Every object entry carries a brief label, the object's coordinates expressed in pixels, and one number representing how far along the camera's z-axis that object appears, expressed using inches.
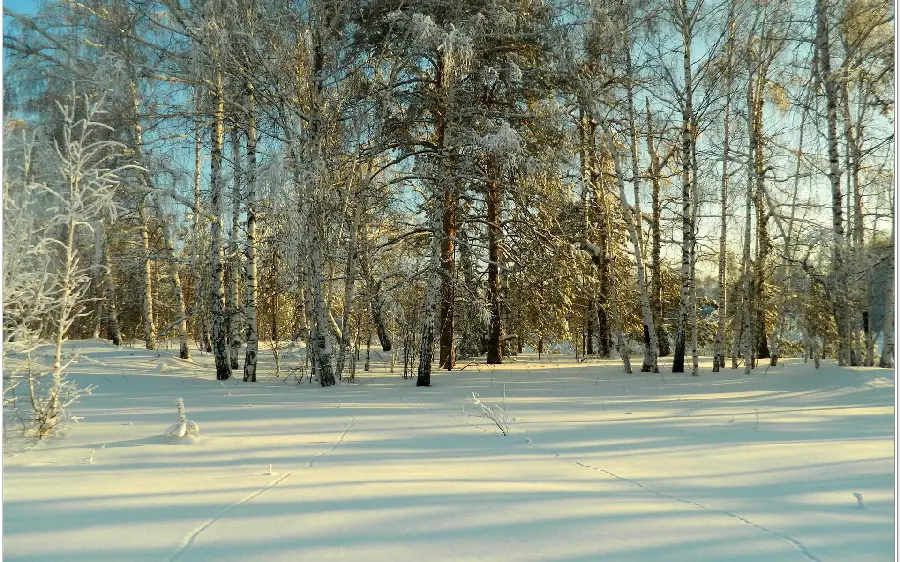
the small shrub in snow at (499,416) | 218.1
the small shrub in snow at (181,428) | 197.2
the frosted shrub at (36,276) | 174.6
